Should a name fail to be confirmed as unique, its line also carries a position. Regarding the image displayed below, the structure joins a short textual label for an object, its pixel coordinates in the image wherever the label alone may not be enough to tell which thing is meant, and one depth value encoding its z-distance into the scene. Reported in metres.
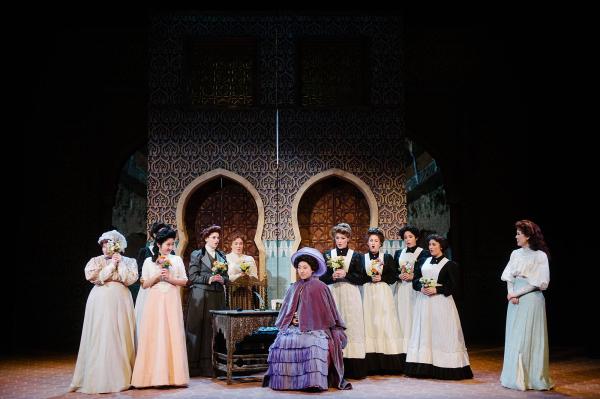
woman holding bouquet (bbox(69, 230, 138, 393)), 6.63
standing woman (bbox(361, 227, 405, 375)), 8.02
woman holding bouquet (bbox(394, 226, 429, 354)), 8.28
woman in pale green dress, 6.80
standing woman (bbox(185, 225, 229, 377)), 7.90
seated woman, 6.68
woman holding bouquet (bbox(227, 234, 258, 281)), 8.25
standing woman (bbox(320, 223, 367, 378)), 7.76
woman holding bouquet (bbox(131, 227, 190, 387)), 6.82
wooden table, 7.21
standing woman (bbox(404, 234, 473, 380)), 7.45
